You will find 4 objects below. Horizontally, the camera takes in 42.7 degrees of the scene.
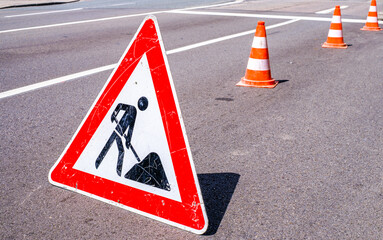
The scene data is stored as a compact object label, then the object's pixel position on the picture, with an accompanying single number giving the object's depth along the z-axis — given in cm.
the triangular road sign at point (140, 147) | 283
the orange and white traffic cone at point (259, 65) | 664
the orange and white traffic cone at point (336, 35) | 990
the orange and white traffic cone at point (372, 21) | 1290
